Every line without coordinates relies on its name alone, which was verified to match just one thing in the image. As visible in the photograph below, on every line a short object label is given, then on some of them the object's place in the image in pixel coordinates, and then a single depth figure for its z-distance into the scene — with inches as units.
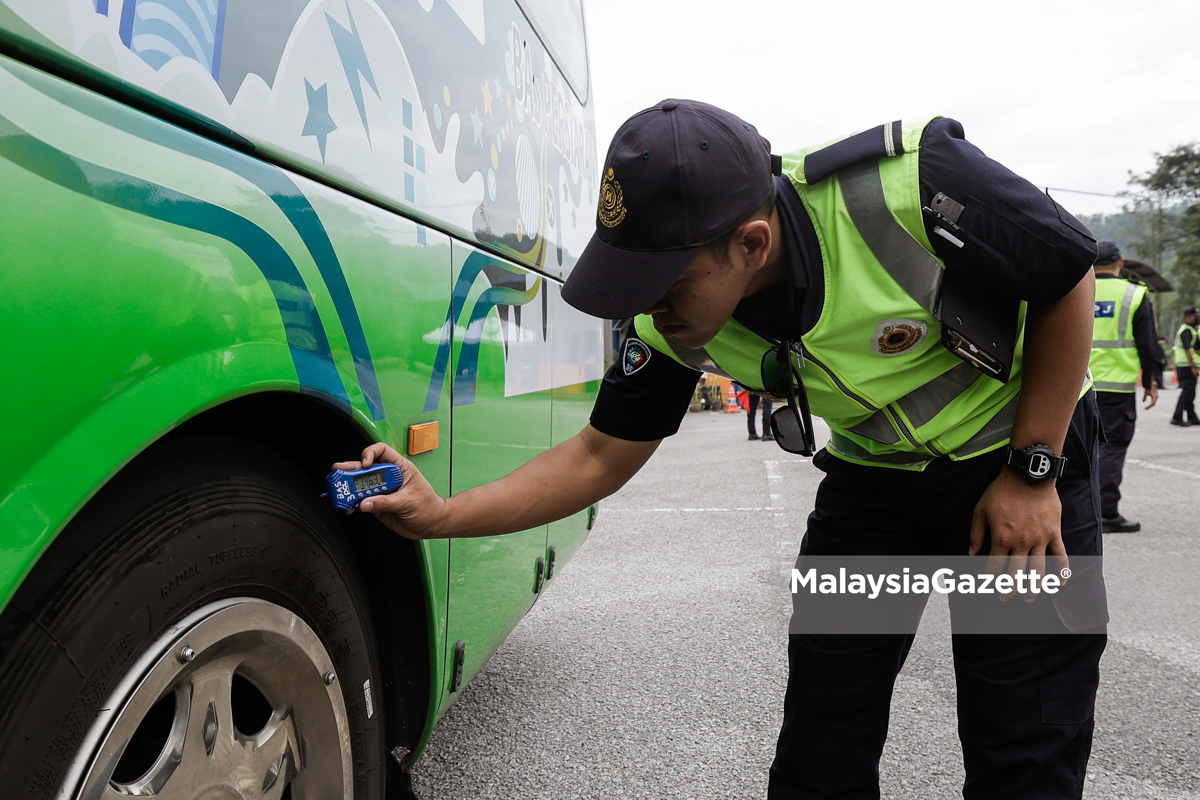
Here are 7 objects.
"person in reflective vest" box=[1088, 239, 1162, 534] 213.5
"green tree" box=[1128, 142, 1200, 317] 1806.1
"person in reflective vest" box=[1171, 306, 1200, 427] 490.9
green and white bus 31.8
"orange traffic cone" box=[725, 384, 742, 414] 894.4
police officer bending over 49.9
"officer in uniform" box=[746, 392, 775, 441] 460.9
